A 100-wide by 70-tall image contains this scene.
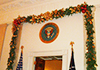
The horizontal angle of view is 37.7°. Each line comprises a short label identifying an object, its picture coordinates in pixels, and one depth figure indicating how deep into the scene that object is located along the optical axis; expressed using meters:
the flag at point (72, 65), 5.50
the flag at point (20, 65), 6.64
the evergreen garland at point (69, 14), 5.21
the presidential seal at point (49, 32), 6.55
